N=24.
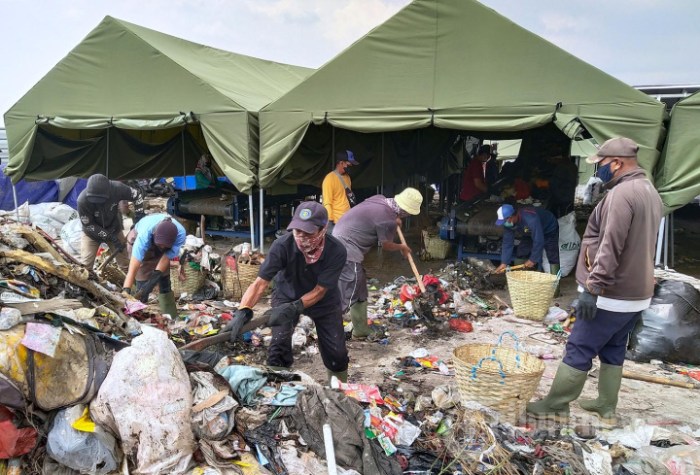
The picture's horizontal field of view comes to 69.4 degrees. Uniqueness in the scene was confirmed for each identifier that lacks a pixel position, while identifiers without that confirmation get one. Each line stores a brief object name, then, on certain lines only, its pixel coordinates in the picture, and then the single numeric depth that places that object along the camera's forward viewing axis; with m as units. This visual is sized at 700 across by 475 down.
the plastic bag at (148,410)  2.60
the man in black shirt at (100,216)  5.70
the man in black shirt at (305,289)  3.41
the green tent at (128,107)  7.43
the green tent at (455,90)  5.94
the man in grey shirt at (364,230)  5.01
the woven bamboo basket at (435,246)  8.89
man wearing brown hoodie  3.19
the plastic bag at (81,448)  2.65
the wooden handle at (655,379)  4.22
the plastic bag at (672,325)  4.56
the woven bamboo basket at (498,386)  3.28
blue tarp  11.84
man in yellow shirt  7.01
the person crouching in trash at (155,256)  4.81
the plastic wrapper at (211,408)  2.73
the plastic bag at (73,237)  6.53
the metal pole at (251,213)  7.34
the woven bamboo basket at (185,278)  6.52
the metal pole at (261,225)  7.27
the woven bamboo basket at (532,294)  5.73
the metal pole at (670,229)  6.44
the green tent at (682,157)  5.57
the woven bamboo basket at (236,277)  6.59
